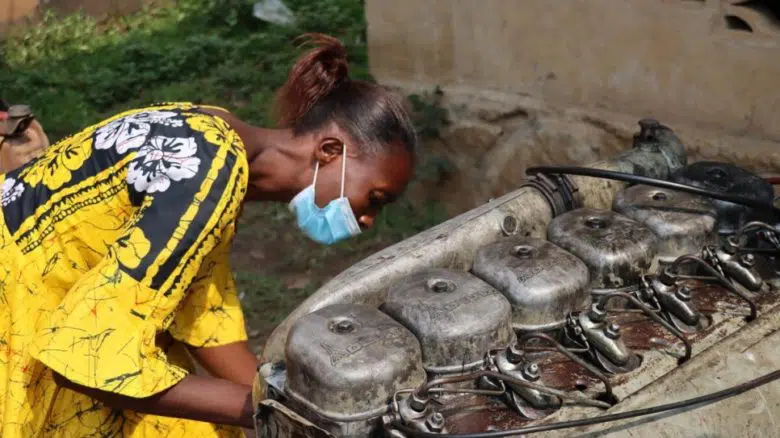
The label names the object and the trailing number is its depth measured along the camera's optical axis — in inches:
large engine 70.3
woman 77.2
